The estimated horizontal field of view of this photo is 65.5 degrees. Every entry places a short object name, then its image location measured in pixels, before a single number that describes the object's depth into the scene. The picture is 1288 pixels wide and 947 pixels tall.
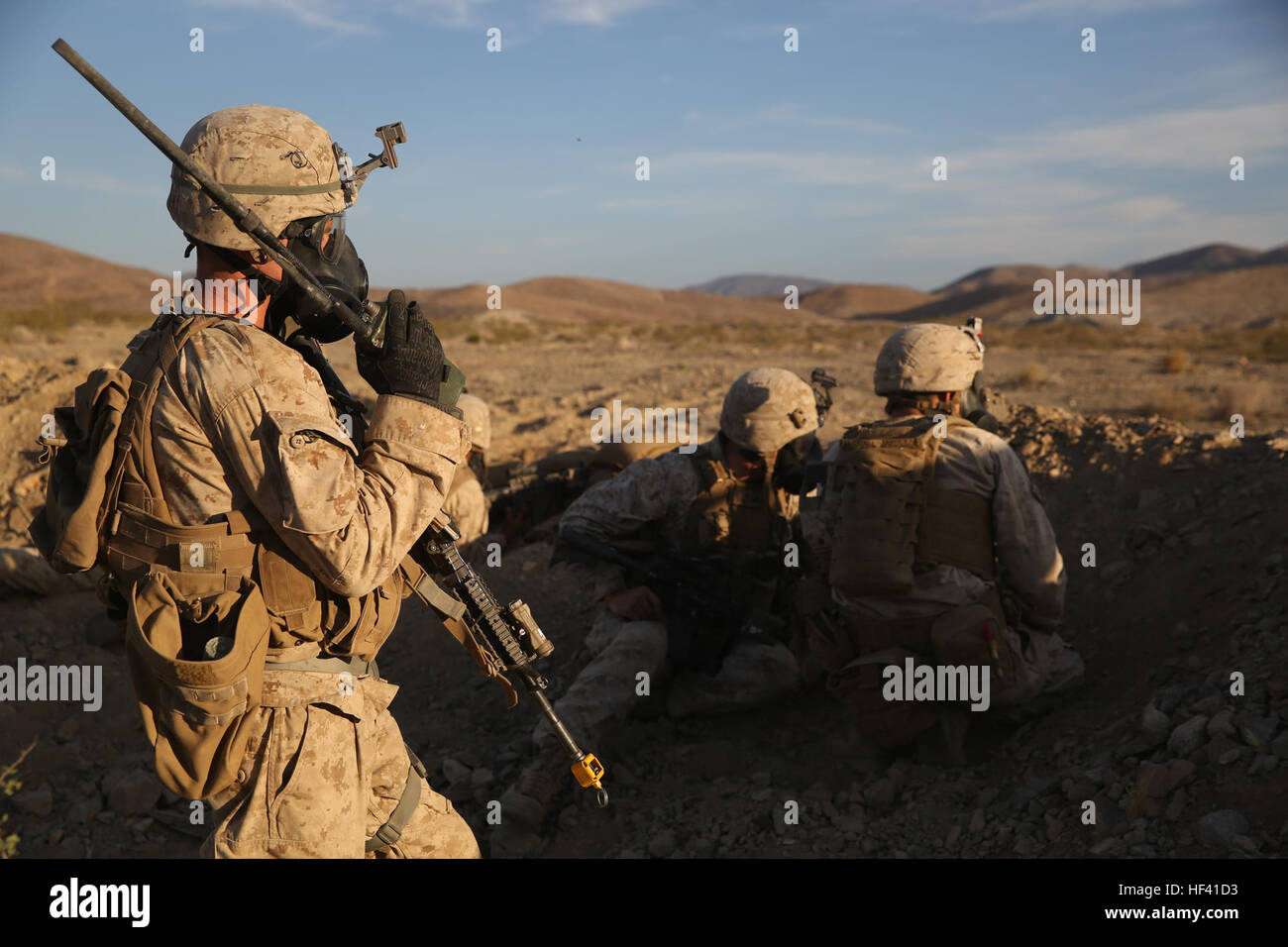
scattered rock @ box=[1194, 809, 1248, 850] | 3.16
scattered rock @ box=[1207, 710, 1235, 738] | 3.62
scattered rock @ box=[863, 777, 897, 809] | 4.18
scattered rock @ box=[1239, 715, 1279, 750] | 3.50
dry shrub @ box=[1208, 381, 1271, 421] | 12.20
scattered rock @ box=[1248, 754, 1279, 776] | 3.37
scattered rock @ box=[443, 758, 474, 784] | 4.66
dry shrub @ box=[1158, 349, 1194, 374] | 16.77
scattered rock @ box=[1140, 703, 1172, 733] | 3.85
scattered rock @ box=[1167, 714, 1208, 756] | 3.65
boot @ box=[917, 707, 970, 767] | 4.35
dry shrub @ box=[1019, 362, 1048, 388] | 15.32
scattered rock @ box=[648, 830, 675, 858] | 4.10
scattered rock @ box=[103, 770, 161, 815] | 4.50
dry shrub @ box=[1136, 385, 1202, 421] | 12.16
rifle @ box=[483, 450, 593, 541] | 7.59
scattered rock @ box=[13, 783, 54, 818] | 4.43
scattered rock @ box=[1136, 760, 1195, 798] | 3.50
